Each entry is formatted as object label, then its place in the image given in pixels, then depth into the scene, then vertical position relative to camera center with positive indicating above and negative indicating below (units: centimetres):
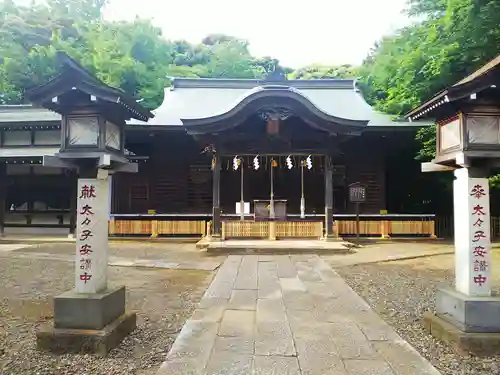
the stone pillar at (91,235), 438 -39
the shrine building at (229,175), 1318 +125
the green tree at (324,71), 3801 +1491
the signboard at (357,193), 1377 +42
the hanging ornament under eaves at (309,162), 1343 +154
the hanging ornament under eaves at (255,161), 1334 +153
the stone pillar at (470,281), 412 -91
